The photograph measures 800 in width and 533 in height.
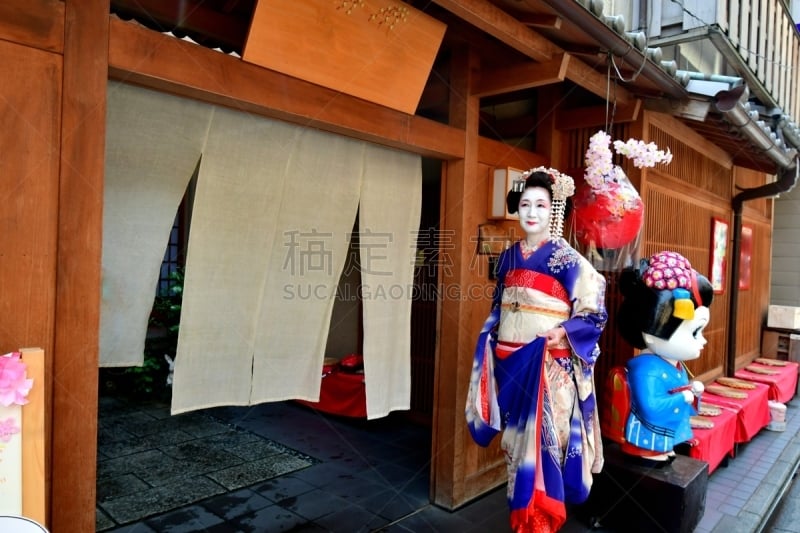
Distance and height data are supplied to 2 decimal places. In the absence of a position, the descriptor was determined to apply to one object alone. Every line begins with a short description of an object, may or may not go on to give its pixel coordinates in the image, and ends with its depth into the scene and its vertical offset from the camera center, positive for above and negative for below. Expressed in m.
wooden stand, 4.29 -1.95
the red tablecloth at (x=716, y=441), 5.26 -1.86
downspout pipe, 8.12 +0.72
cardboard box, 10.51 -1.01
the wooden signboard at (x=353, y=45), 3.11 +1.35
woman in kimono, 3.53 -0.77
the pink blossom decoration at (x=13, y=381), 2.05 -0.55
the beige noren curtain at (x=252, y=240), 3.10 +0.07
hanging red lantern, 4.22 +0.39
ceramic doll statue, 4.46 -0.81
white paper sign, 2.04 -0.85
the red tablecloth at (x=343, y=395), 6.97 -1.92
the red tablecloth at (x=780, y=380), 8.05 -1.82
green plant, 8.12 -1.61
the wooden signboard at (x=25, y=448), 2.05 -0.82
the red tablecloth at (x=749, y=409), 6.50 -1.88
